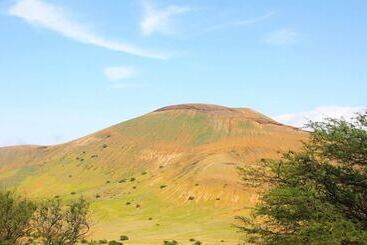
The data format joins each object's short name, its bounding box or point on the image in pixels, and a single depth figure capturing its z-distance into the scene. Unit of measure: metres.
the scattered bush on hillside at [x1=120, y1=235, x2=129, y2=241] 59.50
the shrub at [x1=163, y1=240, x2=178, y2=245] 54.09
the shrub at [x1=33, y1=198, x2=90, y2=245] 31.16
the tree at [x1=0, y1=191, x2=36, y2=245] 29.70
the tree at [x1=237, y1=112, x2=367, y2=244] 21.64
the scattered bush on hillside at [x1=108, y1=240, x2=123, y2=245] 52.97
